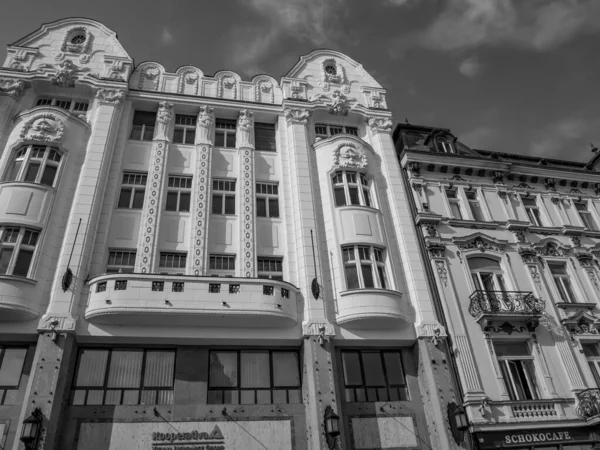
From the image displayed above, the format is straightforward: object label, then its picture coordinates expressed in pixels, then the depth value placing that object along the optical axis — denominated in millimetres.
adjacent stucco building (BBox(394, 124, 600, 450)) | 17797
